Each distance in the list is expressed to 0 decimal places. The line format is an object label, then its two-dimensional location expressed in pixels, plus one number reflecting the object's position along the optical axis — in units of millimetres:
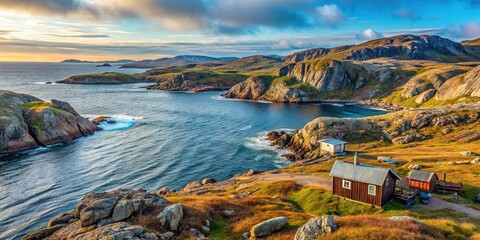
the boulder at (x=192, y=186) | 61688
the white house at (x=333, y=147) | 76500
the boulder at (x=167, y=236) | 26283
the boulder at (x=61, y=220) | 34469
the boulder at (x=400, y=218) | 27125
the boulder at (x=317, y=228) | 24234
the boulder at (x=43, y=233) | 31581
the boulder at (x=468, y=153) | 59122
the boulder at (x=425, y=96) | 153125
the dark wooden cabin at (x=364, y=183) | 39500
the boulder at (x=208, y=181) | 66562
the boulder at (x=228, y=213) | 35250
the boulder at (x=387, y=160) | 61684
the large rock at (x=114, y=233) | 24812
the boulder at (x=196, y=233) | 28200
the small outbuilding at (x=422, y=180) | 44406
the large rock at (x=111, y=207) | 29766
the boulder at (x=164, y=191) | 58778
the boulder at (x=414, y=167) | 55584
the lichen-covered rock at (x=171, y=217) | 28594
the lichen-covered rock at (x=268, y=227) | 28016
